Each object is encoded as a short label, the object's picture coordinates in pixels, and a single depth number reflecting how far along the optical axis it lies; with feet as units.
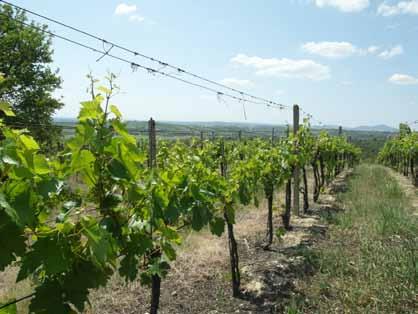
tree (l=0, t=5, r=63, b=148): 64.03
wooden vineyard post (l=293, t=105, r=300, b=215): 30.53
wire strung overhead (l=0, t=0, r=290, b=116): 12.41
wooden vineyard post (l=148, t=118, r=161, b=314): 10.96
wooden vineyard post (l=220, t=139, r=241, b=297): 16.43
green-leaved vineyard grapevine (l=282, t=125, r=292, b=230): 26.89
